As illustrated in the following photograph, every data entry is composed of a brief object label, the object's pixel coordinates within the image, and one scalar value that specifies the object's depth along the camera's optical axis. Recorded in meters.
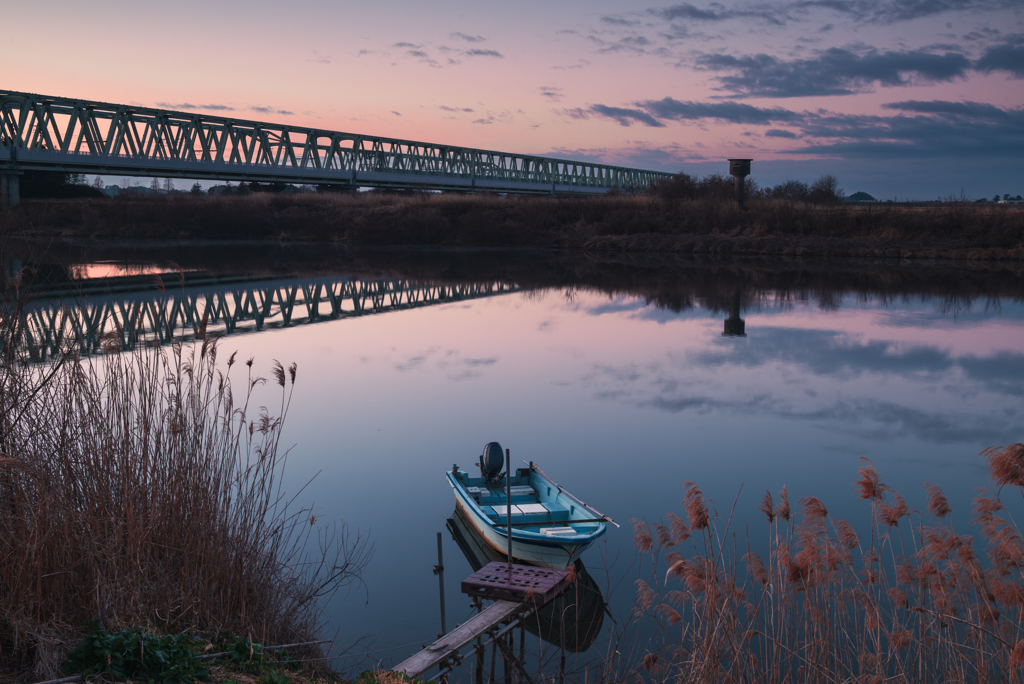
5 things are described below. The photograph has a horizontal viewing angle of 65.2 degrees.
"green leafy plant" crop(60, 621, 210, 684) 4.76
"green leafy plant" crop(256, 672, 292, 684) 5.11
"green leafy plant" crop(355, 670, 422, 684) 5.65
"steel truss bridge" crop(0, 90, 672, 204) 50.44
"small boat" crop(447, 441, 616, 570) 8.70
